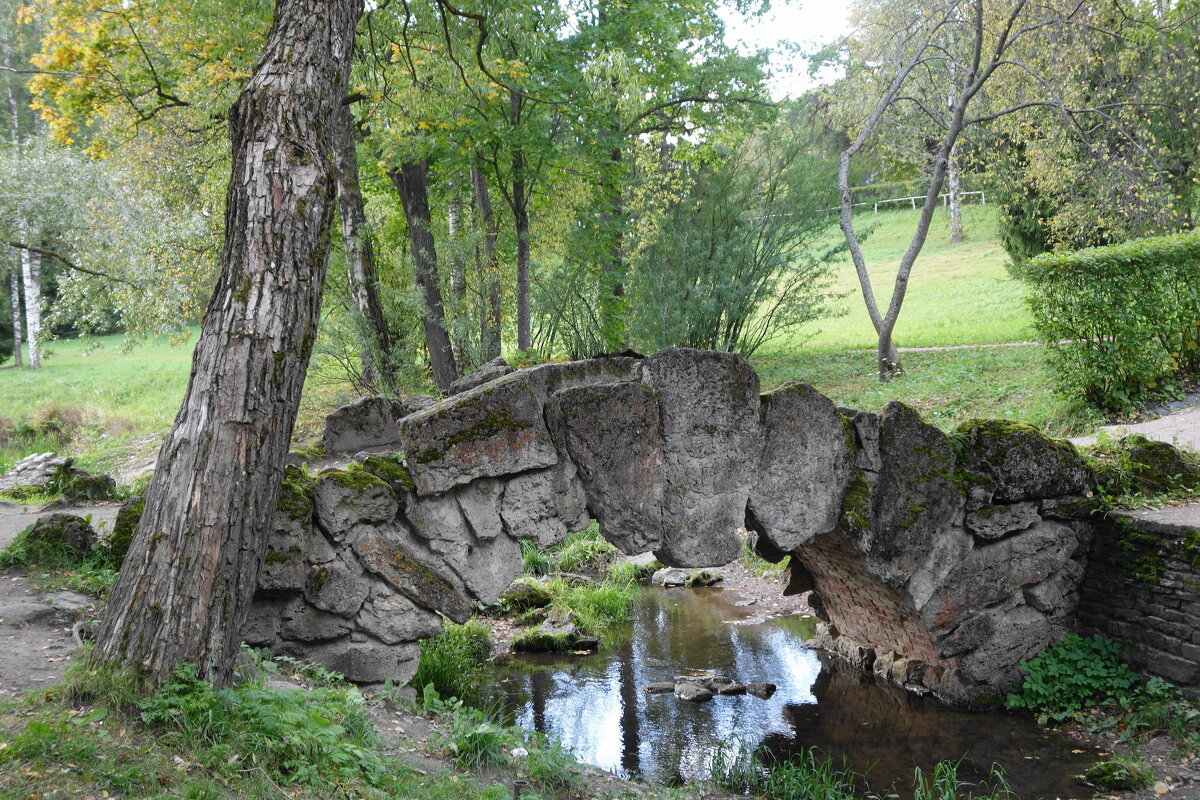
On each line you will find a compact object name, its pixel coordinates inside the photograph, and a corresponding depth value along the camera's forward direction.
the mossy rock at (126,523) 5.31
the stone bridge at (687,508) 5.26
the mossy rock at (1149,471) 6.72
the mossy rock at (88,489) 7.62
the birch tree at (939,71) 12.19
